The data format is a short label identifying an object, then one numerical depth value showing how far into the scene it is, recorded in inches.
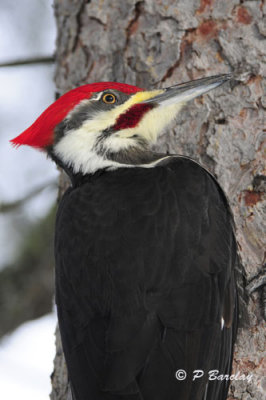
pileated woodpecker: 185.2
